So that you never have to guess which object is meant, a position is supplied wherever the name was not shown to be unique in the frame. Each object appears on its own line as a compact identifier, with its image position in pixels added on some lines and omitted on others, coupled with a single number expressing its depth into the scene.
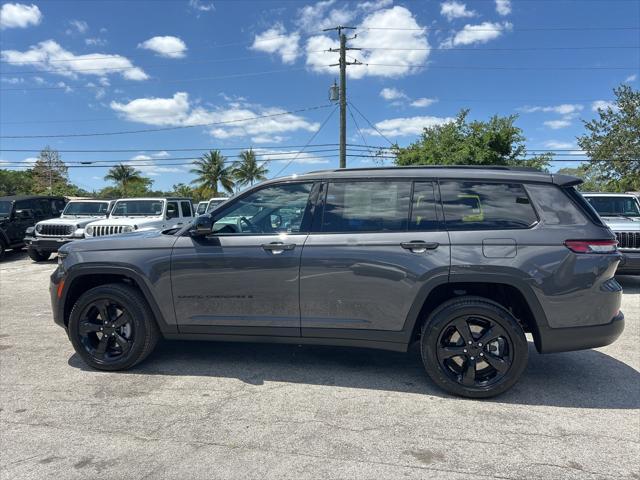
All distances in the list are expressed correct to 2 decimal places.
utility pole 21.58
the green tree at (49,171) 60.19
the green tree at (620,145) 29.06
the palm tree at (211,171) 50.06
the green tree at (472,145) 22.59
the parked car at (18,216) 12.88
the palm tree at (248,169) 50.59
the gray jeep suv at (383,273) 3.28
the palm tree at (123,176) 55.81
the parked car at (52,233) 11.42
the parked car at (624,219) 7.82
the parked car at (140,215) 10.34
